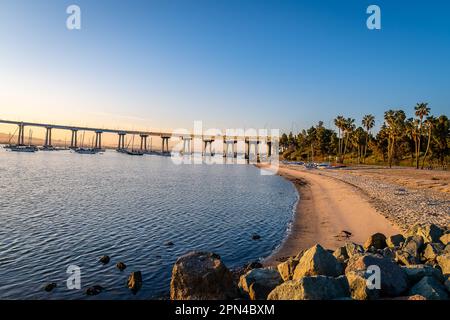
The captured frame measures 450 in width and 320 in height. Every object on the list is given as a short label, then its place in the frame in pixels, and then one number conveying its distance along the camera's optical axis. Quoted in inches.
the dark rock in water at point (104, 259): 698.2
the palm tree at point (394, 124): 3752.5
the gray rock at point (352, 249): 532.8
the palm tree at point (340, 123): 5034.5
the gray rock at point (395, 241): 652.3
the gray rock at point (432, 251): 529.3
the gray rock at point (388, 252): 548.4
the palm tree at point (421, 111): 3422.7
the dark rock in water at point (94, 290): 547.5
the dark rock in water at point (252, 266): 658.8
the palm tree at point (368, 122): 4534.9
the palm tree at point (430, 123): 3489.2
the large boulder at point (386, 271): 377.1
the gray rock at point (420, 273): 405.1
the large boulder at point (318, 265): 425.4
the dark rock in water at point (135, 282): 567.2
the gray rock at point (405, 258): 494.6
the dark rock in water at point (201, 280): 421.1
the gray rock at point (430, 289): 354.3
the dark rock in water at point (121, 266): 661.3
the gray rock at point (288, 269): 469.7
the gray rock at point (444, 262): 450.3
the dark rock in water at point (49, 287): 553.0
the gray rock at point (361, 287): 365.1
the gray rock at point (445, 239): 612.7
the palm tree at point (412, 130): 3601.1
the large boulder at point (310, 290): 339.0
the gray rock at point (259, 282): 439.1
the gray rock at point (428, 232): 640.4
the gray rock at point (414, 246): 552.1
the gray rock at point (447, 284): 382.9
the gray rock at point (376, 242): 678.5
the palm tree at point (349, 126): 5022.1
